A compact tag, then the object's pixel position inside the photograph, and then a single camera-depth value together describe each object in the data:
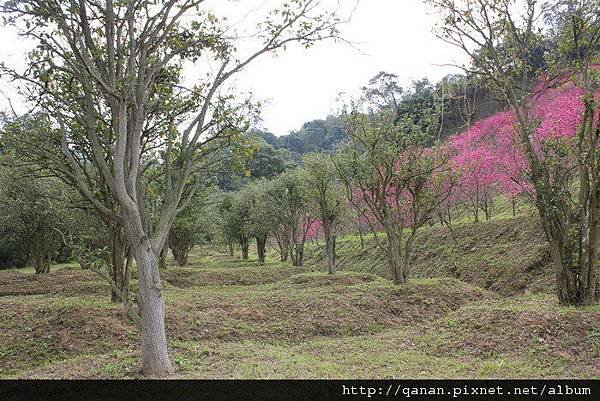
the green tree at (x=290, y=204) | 31.66
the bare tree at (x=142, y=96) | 7.56
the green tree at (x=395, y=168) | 17.03
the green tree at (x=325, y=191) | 24.95
